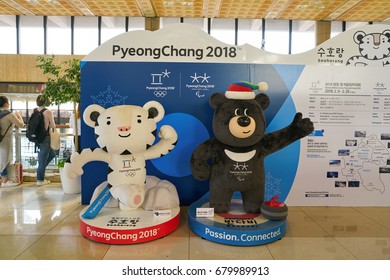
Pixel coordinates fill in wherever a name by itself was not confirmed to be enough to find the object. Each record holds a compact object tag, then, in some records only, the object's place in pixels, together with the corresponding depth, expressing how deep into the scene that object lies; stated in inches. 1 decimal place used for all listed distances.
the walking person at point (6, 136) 205.2
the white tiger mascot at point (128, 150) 122.0
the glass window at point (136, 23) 413.1
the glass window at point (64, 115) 406.0
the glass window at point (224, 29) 411.5
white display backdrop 153.0
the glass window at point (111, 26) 413.1
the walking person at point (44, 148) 206.8
